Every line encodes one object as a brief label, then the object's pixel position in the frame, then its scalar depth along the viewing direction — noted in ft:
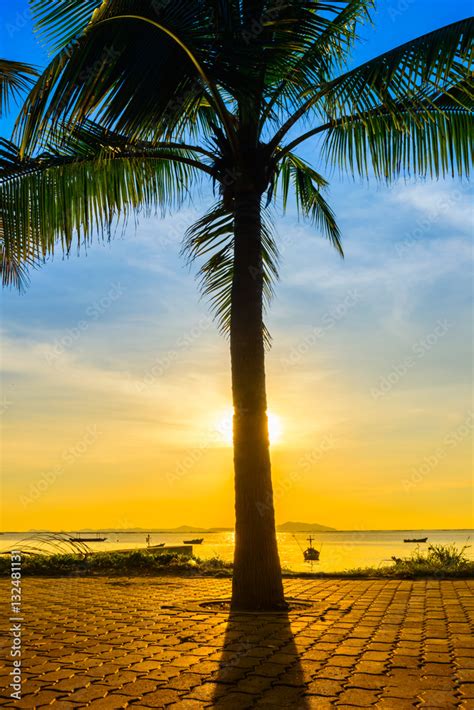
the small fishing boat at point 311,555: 109.22
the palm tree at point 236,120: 20.54
